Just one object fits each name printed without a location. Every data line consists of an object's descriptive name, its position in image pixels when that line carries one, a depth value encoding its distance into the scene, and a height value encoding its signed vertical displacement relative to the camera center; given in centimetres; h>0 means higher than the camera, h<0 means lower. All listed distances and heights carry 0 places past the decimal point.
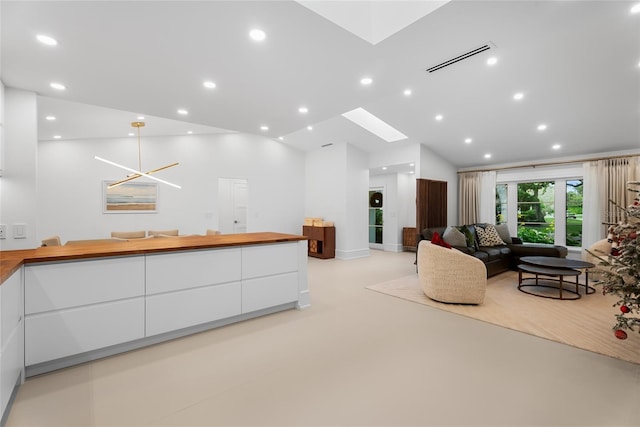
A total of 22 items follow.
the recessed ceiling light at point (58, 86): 297 +131
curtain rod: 570 +113
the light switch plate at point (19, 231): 297 -19
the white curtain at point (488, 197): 746 +43
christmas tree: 227 -41
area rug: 268 -119
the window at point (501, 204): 756 +25
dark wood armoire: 657 +23
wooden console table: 734 -73
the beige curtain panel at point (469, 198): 762 +42
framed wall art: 595 +32
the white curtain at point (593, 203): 588 +22
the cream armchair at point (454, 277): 373 -83
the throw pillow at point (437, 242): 430 -43
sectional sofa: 515 -63
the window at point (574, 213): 650 +1
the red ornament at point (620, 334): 222 -93
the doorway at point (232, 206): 809 +20
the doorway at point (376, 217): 930 -13
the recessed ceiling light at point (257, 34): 229 +144
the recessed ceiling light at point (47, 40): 222 +135
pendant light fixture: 612 +112
